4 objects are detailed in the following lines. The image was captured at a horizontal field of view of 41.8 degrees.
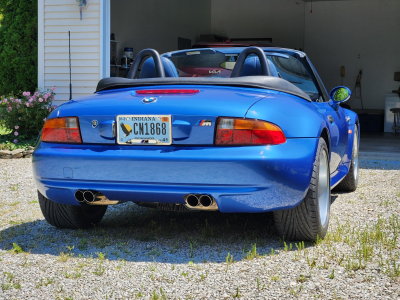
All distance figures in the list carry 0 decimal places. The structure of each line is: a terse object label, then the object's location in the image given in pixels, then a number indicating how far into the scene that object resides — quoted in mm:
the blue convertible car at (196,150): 2803
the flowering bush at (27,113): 9195
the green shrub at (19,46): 11781
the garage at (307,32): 13703
